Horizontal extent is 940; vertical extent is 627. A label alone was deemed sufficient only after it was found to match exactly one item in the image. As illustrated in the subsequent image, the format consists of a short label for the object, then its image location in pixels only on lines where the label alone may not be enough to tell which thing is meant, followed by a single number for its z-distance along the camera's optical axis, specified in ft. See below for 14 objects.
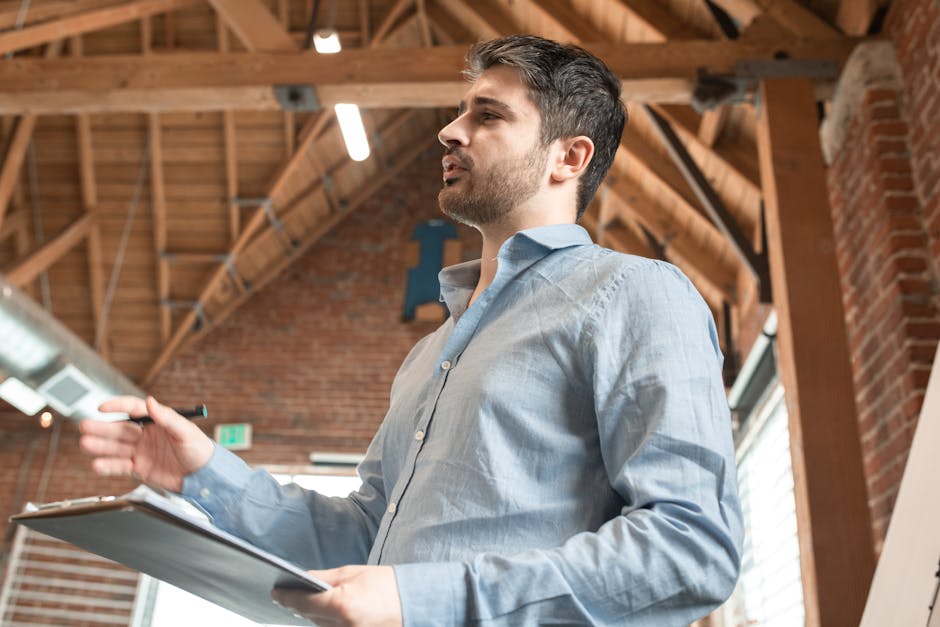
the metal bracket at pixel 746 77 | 13.51
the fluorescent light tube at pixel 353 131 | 17.66
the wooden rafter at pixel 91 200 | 26.23
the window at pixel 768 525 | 17.70
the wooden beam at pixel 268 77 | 14.61
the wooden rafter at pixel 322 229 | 29.86
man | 3.29
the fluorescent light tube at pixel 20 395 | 21.39
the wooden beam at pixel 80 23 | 18.83
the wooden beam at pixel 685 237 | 22.12
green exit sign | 27.89
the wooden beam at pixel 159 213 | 26.45
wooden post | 10.63
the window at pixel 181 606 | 26.18
